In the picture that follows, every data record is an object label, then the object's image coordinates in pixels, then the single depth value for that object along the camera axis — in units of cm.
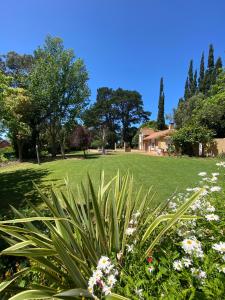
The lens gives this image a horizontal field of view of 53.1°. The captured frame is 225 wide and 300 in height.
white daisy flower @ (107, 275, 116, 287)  129
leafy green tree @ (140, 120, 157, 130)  5536
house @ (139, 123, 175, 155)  3246
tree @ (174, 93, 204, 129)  3378
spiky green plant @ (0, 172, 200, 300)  159
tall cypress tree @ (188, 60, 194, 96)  4818
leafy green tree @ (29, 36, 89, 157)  2445
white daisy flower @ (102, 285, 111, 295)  126
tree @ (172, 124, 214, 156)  2145
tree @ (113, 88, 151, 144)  5753
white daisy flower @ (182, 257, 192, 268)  137
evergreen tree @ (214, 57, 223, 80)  4354
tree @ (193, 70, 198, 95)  4642
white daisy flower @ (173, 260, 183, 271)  136
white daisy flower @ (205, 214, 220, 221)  184
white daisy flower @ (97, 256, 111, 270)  137
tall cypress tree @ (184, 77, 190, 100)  4741
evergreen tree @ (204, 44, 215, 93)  4109
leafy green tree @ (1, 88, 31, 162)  2108
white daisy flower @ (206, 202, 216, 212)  204
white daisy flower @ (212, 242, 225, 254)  142
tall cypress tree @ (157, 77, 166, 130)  4975
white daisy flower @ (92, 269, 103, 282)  133
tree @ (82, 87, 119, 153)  5606
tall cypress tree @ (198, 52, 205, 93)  4548
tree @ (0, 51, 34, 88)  2712
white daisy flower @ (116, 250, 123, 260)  168
